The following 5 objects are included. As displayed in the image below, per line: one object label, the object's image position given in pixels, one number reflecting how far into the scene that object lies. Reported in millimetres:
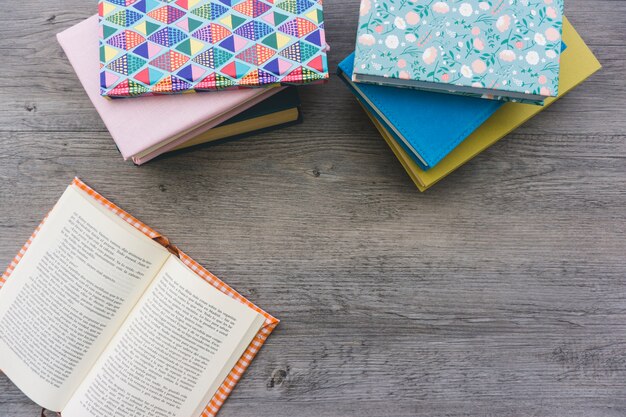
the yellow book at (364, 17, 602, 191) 703
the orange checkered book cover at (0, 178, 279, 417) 722
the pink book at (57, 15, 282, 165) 638
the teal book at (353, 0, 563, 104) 640
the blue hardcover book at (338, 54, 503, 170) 661
